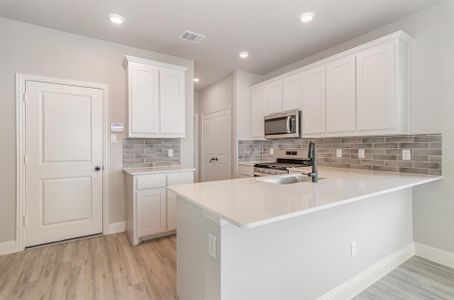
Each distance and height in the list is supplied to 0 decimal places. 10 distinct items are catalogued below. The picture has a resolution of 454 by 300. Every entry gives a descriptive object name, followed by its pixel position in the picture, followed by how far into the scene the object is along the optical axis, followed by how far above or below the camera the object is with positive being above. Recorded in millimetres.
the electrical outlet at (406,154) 2512 -61
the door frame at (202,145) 5906 +104
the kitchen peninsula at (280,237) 1227 -608
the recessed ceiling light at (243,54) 3541 +1563
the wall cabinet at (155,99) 3061 +743
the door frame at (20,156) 2635 -73
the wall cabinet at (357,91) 2359 +732
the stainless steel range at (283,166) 3336 -268
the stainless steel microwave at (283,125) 3439 +403
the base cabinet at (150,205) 2789 -736
